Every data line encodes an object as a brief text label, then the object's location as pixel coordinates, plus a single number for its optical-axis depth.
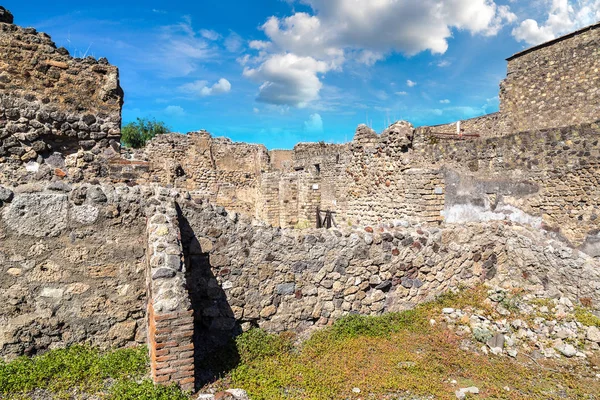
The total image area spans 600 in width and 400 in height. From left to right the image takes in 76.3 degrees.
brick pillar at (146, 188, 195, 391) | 3.80
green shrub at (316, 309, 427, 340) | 5.69
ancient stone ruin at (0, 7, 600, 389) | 4.41
